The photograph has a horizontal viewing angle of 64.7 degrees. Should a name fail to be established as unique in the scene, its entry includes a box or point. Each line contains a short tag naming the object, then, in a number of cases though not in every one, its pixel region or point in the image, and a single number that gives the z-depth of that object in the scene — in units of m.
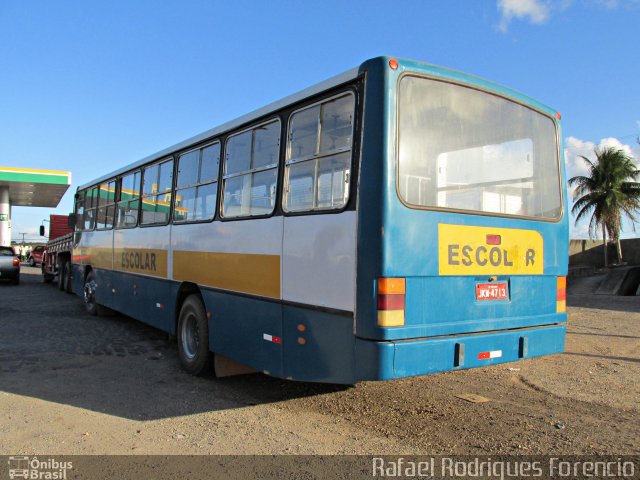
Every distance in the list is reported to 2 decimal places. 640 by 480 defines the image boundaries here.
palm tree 33.16
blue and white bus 3.96
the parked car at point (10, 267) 18.70
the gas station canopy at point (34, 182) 33.19
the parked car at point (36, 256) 30.47
